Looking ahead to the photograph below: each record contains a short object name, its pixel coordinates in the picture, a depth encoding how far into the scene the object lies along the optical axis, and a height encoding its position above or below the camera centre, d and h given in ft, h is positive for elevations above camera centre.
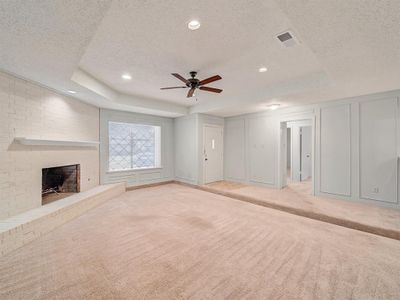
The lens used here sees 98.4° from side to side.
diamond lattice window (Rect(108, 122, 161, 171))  18.31 +0.50
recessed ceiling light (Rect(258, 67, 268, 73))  10.27 +4.91
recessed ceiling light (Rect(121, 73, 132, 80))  11.40 +4.98
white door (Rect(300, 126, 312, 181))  21.79 -0.05
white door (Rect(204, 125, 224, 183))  20.45 -0.31
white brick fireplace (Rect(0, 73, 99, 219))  8.91 +1.04
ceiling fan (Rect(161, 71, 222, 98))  10.27 +4.12
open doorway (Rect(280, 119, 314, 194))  21.37 -0.30
